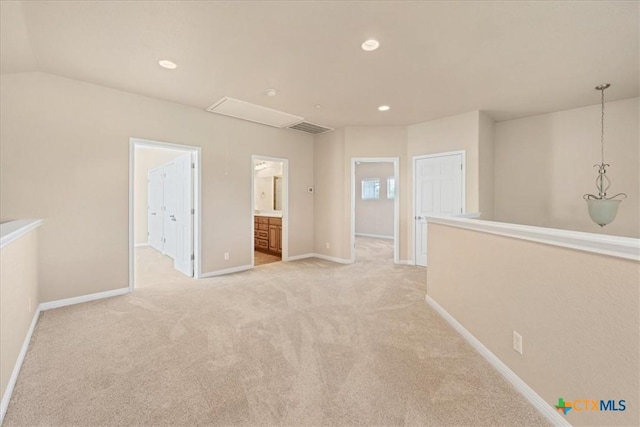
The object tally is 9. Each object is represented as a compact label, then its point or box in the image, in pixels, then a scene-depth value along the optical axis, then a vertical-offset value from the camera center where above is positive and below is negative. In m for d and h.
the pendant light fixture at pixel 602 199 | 3.61 +0.13
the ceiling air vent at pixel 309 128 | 5.03 +1.57
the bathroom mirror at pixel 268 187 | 7.54 +0.62
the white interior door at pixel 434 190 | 4.65 +0.34
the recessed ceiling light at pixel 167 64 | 2.78 +1.50
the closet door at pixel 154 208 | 6.15 +0.00
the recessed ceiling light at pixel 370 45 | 2.43 +1.50
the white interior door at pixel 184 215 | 4.22 -0.11
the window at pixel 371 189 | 8.90 +0.65
